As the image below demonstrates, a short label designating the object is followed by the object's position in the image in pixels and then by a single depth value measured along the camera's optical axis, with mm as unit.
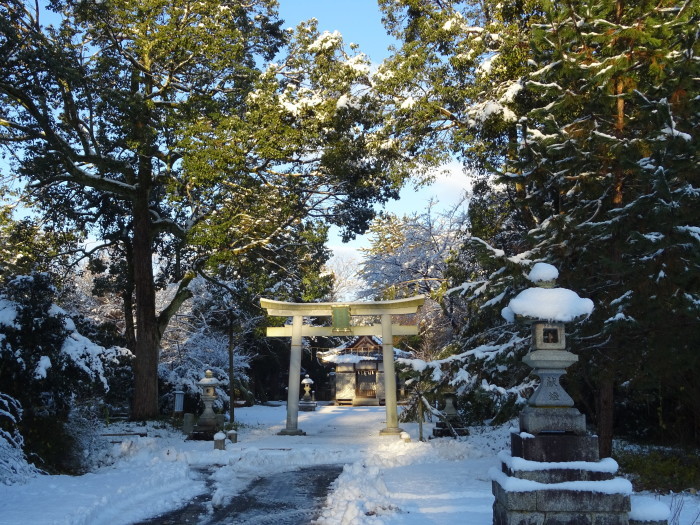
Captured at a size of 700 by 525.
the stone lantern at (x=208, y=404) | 18109
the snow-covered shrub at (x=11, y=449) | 9234
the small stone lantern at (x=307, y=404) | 36031
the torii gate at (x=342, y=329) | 20438
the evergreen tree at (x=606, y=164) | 8844
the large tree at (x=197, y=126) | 16703
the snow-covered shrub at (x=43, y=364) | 11305
